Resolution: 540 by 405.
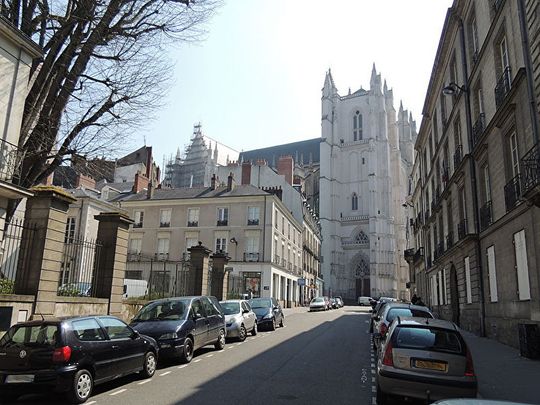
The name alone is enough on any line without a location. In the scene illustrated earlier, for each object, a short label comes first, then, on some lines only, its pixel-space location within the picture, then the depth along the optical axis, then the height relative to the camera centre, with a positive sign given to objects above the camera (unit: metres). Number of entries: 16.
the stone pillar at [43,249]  10.84 +0.98
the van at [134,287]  30.89 +0.44
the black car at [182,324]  10.77 -0.73
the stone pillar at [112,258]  14.01 +1.07
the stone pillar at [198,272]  22.14 +1.15
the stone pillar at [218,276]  25.70 +1.14
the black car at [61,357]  7.00 -1.02
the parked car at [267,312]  20.38 -0.60
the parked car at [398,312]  11.15 -0.23
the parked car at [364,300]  69.84 +0.24
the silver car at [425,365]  6.61 -0.88
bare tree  12.91 +6.35
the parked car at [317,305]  41.88 -0.42
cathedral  82.19 +20.02
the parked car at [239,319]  15.70 -0.74
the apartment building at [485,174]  13.40 +4.99
